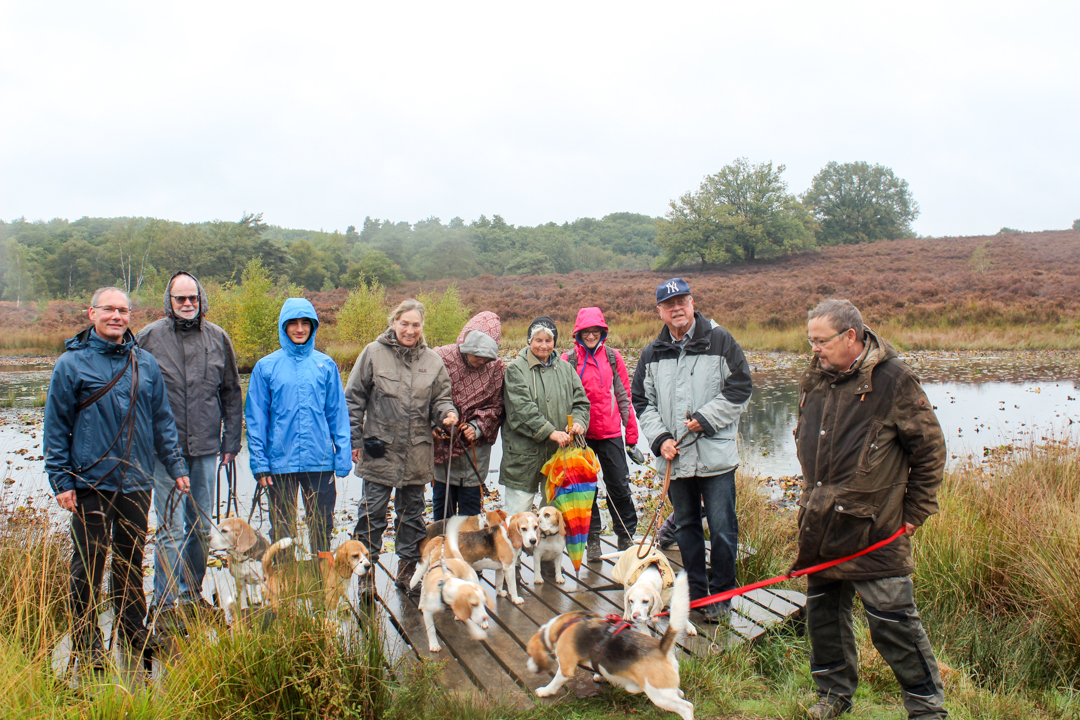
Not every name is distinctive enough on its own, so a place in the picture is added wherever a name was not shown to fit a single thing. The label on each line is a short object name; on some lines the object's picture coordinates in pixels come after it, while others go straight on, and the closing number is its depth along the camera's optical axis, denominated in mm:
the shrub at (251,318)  24281
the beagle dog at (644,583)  3613
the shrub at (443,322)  25902
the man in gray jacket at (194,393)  4125
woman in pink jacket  5285
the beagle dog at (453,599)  3555
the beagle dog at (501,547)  4355
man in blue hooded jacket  4254
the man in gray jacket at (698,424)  4043
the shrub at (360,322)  25344
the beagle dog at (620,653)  2881
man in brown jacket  2824
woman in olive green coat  4887
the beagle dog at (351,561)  3752
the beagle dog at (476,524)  4480
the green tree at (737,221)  54250
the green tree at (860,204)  69375
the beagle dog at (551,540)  4578
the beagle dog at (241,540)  3918
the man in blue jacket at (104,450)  3363
